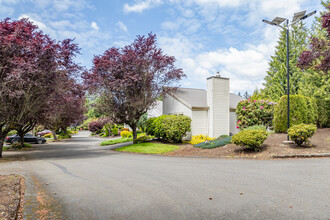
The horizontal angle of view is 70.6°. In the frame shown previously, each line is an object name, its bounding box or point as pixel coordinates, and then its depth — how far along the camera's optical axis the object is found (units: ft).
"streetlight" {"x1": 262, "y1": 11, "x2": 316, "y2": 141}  40.80
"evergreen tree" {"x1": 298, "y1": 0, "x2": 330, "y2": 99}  46.70
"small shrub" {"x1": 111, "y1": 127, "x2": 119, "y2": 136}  125.39
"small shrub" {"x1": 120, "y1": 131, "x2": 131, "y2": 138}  102.23
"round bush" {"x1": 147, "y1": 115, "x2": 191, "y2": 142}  57.41
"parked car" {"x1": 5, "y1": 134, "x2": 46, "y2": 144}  89.83
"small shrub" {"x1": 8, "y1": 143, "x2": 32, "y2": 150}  70.79
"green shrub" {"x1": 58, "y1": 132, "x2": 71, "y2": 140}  117.47
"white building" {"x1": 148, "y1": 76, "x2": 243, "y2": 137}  65.31
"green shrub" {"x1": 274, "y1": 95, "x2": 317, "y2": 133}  47.50
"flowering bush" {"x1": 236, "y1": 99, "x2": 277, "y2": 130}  57.77
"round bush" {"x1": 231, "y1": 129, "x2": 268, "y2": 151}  37.19
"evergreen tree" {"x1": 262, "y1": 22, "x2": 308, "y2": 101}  107.24
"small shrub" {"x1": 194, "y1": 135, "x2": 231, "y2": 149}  45.85
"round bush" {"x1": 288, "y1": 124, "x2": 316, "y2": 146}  36.52
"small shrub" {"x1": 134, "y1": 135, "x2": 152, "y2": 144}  61.77
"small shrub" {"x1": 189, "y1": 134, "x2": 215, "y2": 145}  59.68
